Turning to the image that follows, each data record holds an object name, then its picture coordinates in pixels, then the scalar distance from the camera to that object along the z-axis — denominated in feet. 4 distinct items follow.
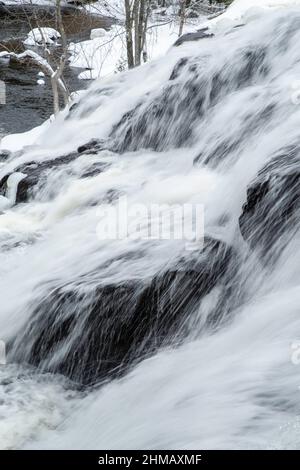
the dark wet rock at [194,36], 29.86
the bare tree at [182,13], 46.30
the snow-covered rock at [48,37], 73.72
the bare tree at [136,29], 41.88
